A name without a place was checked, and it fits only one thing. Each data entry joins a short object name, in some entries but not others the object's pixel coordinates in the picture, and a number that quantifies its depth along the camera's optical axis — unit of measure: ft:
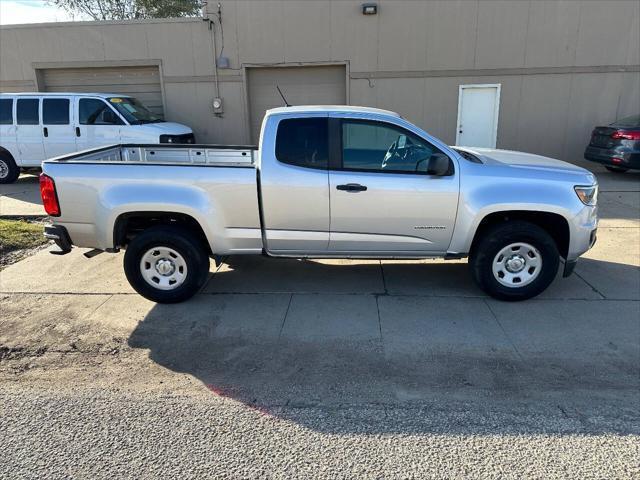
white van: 34.24
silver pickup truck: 14.57
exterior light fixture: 39.83
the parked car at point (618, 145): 33.65
